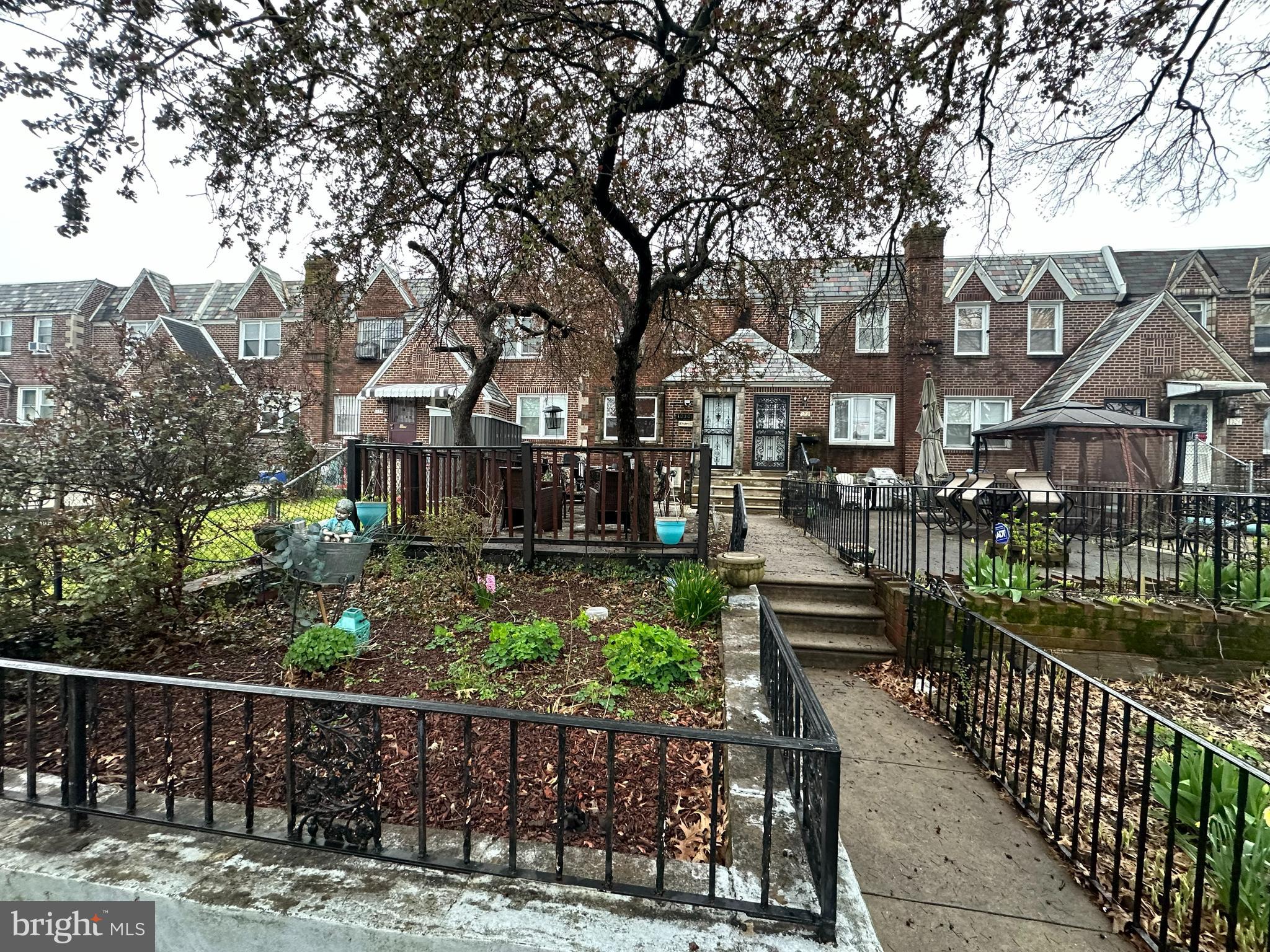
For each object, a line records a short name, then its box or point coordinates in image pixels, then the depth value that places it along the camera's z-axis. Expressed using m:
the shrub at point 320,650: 3.68
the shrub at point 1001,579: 5.30
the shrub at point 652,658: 3.76
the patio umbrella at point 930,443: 12.36
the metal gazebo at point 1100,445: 10.00
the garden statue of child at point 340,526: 4.43
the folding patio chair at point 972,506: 7.81
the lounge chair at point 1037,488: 7.86
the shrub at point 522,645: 3.89
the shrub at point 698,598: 4.79
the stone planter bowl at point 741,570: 5.46
